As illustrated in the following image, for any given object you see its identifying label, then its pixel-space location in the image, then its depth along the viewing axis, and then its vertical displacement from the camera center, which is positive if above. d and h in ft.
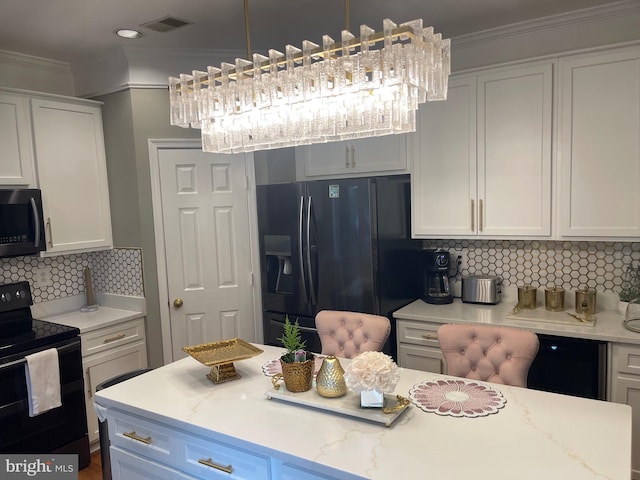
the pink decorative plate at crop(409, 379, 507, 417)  5.59 -2.51
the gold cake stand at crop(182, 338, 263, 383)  6.82 -2.25
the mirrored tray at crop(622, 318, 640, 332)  8.11 -2.35
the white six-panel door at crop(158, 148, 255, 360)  11.10 -1.06
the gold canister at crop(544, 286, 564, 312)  9.64 -2.22
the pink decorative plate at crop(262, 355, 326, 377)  7.11 -2.55
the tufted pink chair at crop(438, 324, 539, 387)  6.64 -2.28
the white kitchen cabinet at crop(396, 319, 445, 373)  9.70 -3.12
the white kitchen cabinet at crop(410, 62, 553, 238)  9.12 +0.66
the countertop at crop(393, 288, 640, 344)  8.18 -2.44
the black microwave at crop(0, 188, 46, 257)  9.44 -0.29
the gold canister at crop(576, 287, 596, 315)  9.20 -2.18
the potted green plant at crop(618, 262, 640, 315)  9.04 -1.90
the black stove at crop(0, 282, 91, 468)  8.62 -3.32
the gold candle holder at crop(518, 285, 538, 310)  9.98 -2.25
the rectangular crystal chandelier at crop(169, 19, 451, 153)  5.01 +1.20
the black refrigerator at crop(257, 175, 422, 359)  9.80 -1.16
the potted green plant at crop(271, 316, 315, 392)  6.07 -2.11
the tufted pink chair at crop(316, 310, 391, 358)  7.91 -2.28
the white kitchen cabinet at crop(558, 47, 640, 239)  8.31 +0.75
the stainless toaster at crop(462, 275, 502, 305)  10.36 -2.11
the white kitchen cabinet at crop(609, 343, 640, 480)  7.88 -3.18
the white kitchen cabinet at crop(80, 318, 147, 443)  10.19 -3.26
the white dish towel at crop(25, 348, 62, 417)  8.79 -3.20
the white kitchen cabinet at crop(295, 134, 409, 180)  10.59 +0.88
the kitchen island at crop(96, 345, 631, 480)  4.50 -2.52
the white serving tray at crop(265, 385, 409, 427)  5.31 -2.42
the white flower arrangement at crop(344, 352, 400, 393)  5.25 -1.95
